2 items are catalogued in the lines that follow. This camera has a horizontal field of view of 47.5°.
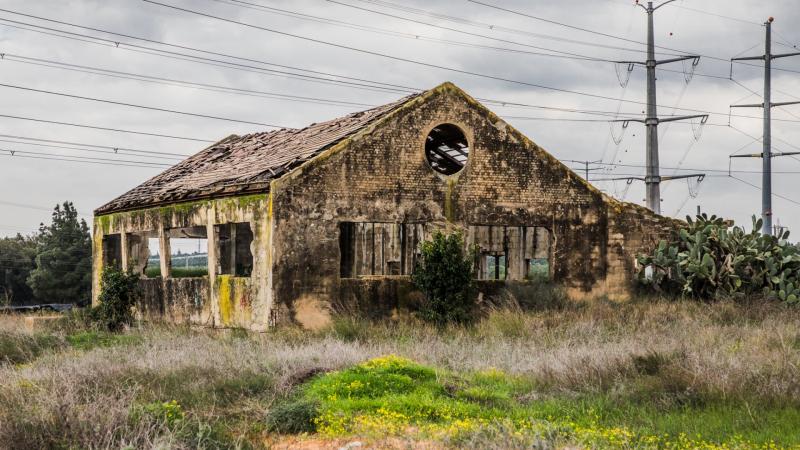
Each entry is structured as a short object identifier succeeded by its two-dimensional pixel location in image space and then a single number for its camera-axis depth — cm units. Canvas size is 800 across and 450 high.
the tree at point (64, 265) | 4662
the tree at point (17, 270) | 5003
